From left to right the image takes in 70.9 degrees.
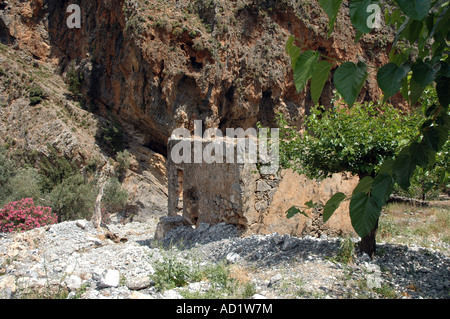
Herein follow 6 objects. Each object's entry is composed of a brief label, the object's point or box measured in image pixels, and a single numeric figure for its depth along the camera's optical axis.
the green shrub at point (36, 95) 21.89
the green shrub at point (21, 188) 13.47
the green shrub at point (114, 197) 18.41
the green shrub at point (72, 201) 13.77
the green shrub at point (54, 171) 16.02
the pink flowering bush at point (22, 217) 9.59
